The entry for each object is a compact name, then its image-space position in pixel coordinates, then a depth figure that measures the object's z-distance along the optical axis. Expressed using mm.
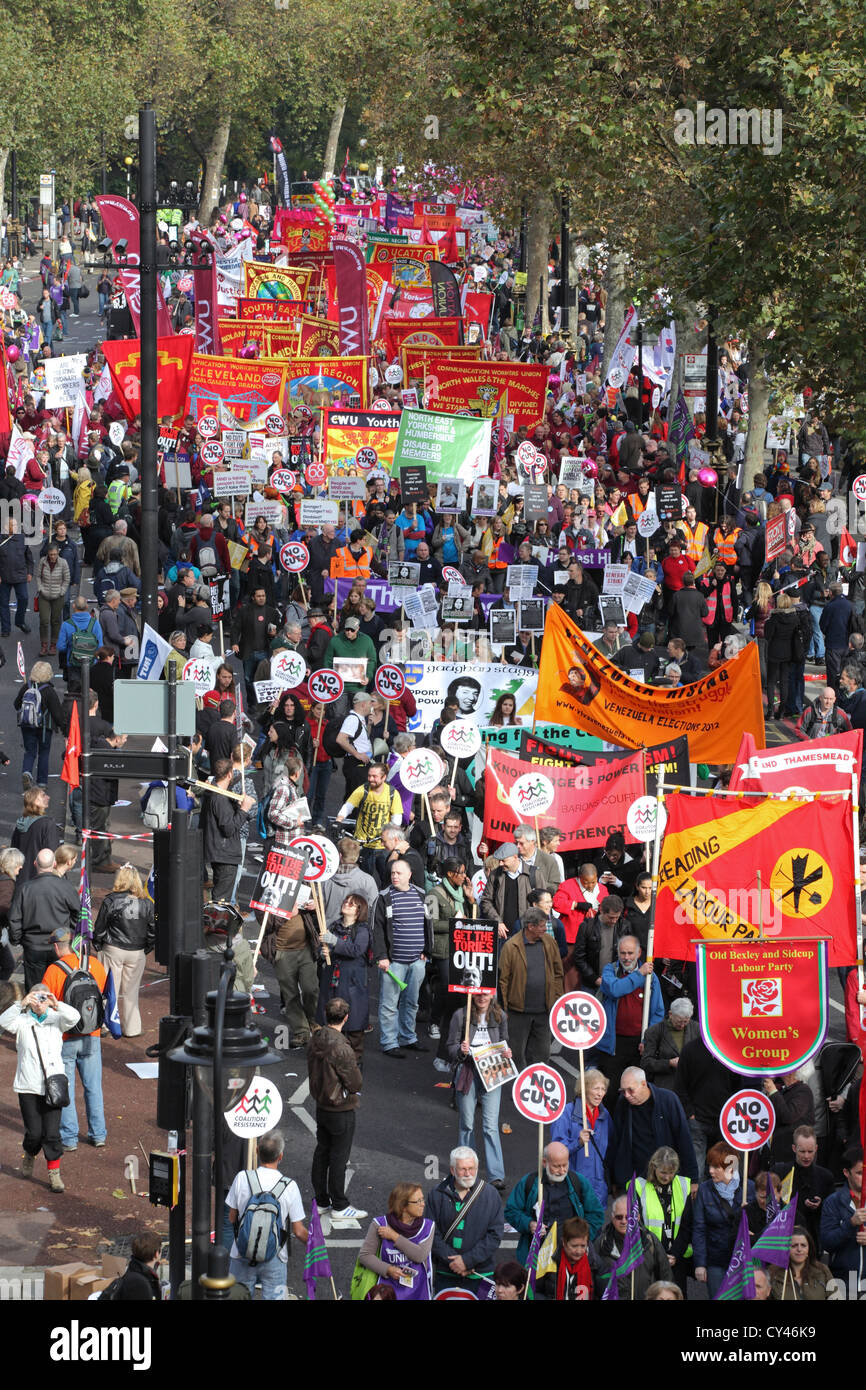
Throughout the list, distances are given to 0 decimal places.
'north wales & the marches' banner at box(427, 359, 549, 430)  31875
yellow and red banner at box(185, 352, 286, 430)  31469
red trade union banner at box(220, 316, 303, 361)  33938
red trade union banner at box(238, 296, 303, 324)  35375
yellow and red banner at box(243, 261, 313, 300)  39219
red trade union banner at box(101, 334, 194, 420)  27406
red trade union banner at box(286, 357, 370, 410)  32719
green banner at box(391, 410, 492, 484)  27203
